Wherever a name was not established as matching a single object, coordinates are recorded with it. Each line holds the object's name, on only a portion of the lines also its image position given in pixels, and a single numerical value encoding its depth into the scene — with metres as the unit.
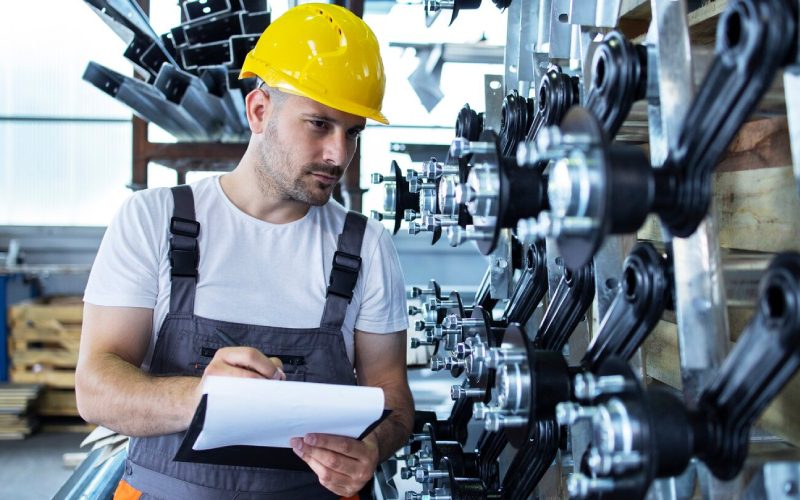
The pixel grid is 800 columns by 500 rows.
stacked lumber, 4.18
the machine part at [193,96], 2.54
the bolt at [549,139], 0.64
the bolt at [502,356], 0.86
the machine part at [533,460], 1.09
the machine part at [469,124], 1.36
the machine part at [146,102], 2.71
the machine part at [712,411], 0.60
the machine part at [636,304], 0.79
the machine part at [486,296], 1.64
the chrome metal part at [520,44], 1.48
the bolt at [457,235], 0.86
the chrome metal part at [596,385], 0.69
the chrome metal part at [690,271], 0.72
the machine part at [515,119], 1.23
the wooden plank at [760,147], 0.91
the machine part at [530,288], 1.22
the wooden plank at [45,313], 4.26
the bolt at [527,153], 0.68
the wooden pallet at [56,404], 4.18
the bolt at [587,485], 0.68
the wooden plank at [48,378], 4.16
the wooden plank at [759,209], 0.89
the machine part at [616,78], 0.77
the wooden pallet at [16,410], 3.94
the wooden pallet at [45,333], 4.22
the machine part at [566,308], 1.01
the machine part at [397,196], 1.51
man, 1.37
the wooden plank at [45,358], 4.20
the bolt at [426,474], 1.35
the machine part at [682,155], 0.59
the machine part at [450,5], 1.45
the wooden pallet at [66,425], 4.13
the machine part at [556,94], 1.01
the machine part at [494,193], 0.78
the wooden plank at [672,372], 0.89
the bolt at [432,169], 1.18
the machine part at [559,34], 1.26
